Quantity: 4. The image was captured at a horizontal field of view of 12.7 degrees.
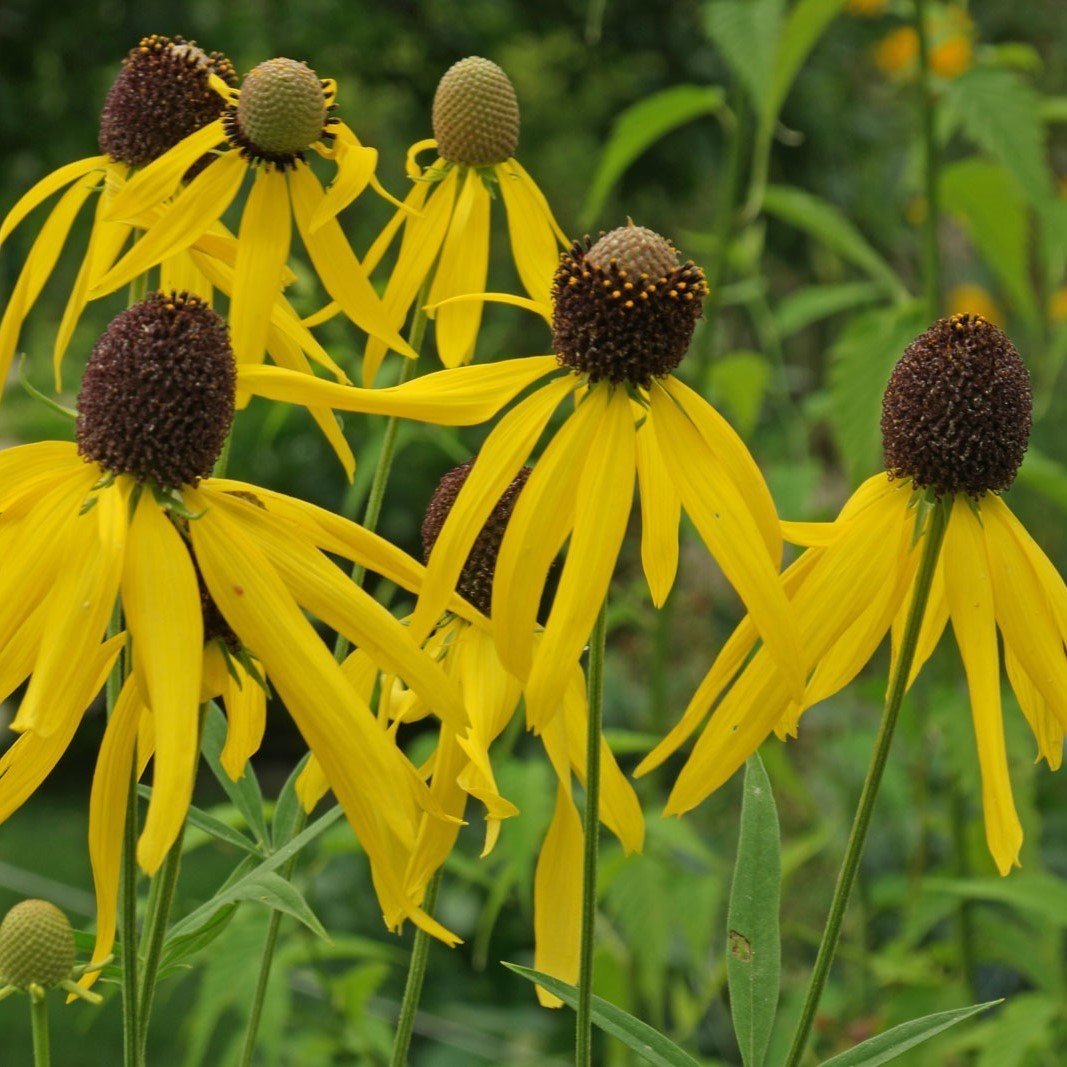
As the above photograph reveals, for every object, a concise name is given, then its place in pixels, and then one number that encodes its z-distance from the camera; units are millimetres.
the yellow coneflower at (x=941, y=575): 495
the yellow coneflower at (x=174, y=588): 469
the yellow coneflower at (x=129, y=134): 548
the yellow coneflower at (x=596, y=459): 483
